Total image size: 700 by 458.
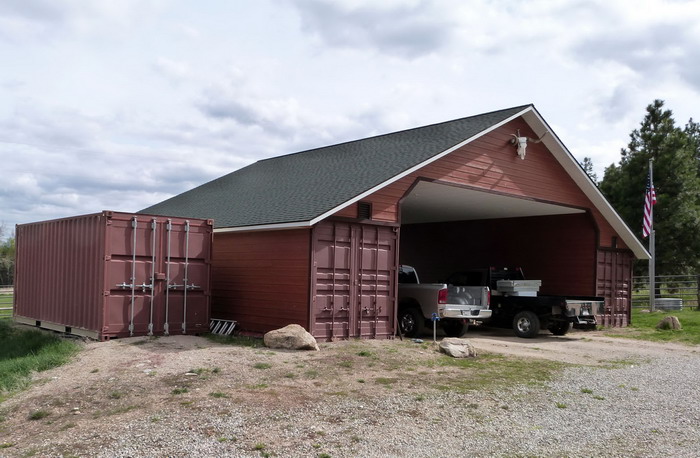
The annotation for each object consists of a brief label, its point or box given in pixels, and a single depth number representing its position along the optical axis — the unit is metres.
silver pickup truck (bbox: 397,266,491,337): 16.03
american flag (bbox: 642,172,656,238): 23.67
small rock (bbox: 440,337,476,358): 13.37
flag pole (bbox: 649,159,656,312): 25.50
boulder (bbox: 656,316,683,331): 20.38
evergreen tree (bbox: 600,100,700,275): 32.91
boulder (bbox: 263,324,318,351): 13.05
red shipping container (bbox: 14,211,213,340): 13.88
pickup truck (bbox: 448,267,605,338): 17.38
